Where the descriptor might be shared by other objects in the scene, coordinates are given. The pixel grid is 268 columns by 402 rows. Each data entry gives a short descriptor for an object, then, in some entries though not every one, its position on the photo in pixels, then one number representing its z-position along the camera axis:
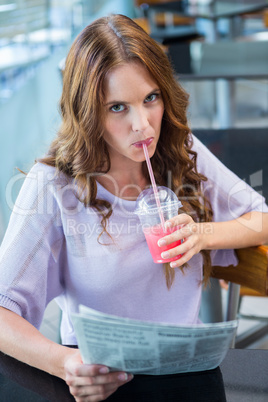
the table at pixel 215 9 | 3.90
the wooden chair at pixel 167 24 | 4.06
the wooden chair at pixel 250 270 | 1.10
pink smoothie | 0.90
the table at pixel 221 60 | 2.46
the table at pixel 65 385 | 0.74
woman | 0.91
